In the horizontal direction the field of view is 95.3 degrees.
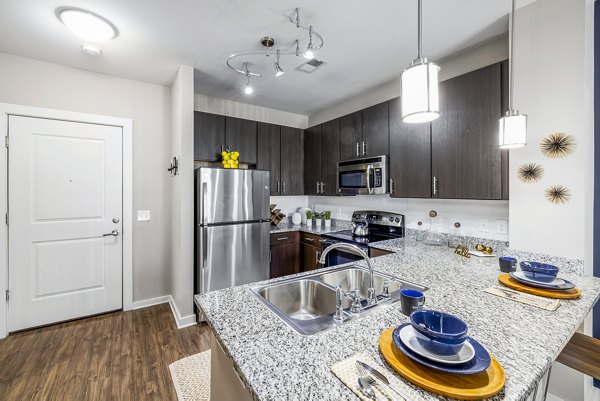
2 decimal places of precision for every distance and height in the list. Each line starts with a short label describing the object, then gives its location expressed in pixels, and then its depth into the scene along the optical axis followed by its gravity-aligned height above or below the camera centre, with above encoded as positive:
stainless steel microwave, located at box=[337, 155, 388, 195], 2.89 +0.26
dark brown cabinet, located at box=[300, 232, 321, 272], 3.29 -0.63
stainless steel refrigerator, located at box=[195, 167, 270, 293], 2.76 -0.30
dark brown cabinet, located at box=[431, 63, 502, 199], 2.06 +0.50
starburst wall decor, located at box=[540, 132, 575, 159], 1.70 +0.34
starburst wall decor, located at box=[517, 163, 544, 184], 1.83 +0.18
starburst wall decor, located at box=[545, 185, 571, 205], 1.71 +0.03
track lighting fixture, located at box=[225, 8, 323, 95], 2.05 +1.31
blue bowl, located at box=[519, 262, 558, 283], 1.34 -0.36
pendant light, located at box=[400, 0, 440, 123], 1.06 +0.44
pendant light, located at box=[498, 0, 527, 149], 1.55 +0.40
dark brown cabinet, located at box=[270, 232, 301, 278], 3.39 -0.70
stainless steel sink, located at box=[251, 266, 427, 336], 1.41 -0.49
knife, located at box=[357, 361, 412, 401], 0.67 -0.47
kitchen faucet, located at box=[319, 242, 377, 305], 1.23 -0.41
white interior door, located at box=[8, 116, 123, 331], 2.60 -0.22
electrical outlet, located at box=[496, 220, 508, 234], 2.29 -0.23
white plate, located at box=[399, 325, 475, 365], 0.74 -0.44
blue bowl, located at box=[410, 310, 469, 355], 0.74 -0.39
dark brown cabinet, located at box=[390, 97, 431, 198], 2.52 +0.40
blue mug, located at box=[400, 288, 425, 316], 1.05 -0.40
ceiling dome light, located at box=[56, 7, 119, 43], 1.90 +1.28
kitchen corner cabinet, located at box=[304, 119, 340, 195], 3.53 +0.56
